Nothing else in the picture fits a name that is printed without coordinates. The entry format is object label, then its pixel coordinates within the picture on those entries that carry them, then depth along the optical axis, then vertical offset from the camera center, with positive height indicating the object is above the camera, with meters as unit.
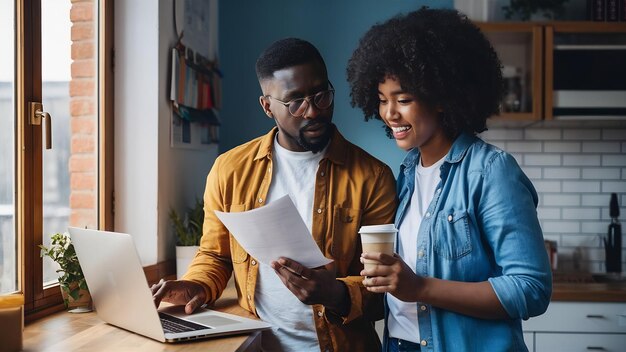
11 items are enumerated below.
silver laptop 1.74 -0.36
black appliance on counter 3.79 -0.46
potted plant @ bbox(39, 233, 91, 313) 2.28 -0.37
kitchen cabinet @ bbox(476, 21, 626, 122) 3.55 +0.50
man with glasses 2.02 -0.12
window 2.21 +0.08
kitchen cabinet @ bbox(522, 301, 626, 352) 3.33 -0.77
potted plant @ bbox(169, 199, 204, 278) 3.00 -0.33
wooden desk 1.73 -0.46
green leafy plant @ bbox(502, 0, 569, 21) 3.72 +0.75
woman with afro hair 1.64 -0.11
